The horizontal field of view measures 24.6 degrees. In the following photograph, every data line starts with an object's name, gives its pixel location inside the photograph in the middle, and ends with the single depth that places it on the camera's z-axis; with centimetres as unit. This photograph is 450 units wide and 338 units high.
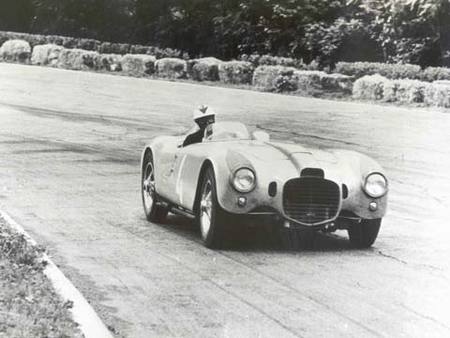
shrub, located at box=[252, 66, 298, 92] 2198
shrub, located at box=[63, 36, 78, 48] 2196
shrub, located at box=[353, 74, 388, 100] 2231
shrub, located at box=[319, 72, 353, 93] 2254
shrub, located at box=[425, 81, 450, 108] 2091
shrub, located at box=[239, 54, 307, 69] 1919
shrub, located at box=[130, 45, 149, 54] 1635
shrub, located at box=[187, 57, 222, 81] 1986
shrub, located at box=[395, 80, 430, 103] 2139
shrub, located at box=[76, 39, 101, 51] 1881
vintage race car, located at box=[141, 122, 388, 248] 854
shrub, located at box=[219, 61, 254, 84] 2131
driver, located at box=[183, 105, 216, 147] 998
